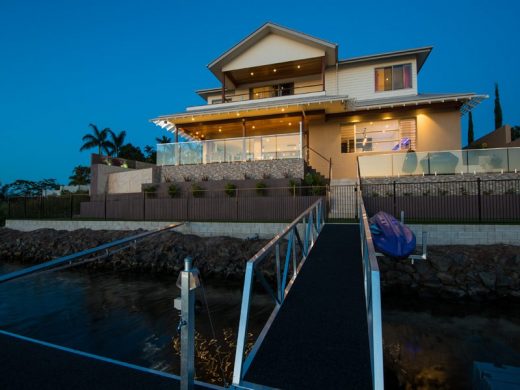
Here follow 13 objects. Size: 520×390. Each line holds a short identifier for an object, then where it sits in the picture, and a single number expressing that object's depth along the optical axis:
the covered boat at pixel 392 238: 8.02
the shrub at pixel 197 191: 16.38
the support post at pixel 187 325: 2.89
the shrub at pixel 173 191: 16.72
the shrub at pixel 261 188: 14.94
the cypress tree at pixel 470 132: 34.58
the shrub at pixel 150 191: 17.61
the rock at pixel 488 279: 9.20
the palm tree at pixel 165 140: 56.12
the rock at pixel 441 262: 9.70
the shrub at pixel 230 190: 15.44
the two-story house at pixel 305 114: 17.73
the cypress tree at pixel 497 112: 32.72
